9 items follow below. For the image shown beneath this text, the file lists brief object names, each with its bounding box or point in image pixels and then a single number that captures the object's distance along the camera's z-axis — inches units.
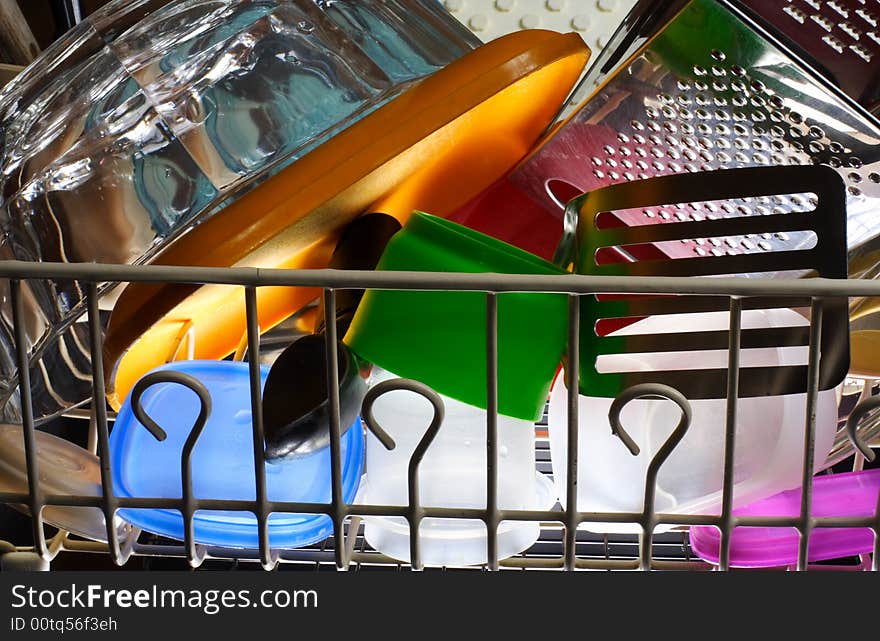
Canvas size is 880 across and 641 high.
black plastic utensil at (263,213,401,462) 16.2
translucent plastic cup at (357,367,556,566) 17.6
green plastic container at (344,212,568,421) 16.0
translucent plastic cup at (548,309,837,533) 17.1
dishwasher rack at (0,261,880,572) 14.7
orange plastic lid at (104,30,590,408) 16.9
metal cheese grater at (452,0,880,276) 17.5
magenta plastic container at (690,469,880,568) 17.8
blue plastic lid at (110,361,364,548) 17.3
